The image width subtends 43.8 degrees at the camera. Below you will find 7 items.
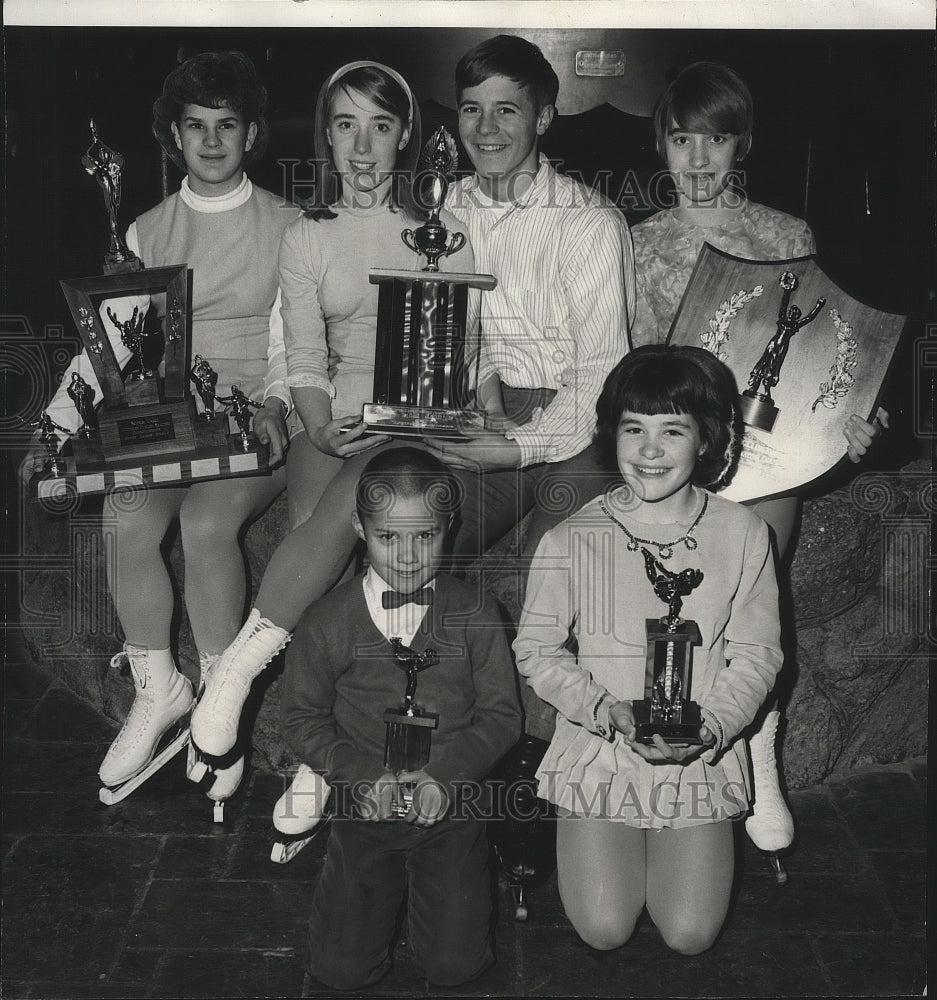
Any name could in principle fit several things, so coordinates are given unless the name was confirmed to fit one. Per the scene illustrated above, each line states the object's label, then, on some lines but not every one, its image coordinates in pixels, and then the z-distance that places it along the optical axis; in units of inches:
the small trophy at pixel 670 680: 103.3
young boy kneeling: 106.3
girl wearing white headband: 118.4
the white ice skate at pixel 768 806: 124.0
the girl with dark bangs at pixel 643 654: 108.8
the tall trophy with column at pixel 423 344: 117.9
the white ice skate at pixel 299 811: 121.8
